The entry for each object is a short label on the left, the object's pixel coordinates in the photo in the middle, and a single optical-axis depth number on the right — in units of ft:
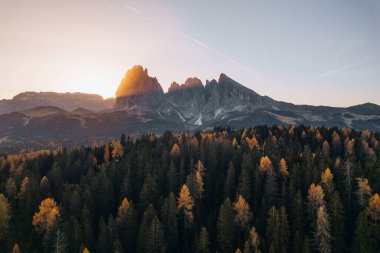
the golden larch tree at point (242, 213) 282.48
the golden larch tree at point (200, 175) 338.89
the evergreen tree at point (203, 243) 254.68
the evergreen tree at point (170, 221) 280.18
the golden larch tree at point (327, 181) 308.69
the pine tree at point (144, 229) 267.39
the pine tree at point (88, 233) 271.90
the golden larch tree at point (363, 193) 292.40
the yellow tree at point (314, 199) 282.97
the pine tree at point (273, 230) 253.65
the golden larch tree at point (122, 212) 294.05
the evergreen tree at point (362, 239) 246.47
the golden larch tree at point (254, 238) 251.80
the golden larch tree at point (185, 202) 300.40
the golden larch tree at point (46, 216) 291.17
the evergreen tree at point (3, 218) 301.02
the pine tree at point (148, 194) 324.39
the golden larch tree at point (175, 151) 447.42
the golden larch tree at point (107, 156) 519.19
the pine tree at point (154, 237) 260.21
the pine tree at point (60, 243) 255.97
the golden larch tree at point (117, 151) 523.29
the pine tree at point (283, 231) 257.44
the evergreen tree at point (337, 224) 260.62
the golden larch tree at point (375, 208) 269.03
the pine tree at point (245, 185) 327.47
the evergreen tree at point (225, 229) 264.93
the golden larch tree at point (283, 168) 355.15
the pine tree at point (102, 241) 263.08
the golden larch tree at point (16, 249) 247.07
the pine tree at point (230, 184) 337.68
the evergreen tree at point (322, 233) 251.60
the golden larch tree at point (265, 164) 350.29
